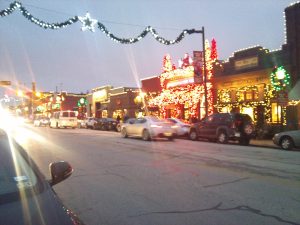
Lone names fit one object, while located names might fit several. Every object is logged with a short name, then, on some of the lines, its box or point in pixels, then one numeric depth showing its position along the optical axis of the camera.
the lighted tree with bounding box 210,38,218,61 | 22.83
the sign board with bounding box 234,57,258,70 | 20.03
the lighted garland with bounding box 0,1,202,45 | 13.82
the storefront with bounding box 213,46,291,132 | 18.13
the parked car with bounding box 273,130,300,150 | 12.45
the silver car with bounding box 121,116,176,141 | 16.08
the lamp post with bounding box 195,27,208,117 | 18.70
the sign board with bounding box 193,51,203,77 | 19.30
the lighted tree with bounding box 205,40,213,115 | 22.70
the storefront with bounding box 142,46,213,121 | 23.89
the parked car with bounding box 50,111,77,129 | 31.15
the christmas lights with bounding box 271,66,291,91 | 15.95
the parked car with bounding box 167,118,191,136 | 18.40
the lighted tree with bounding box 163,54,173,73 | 27.80
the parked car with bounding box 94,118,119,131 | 28.53
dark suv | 15.14
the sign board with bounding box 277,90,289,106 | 14.52
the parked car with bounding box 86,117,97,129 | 31.84
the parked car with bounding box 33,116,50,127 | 37.44
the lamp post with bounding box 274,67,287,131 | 14.65
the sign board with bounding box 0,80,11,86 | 30.07
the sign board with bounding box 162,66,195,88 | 25.23
